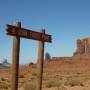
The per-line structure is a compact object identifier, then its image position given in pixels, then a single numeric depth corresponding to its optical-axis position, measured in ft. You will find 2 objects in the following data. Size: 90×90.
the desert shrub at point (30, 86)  59.32
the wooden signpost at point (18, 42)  33.32
